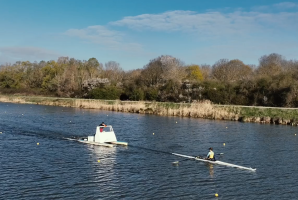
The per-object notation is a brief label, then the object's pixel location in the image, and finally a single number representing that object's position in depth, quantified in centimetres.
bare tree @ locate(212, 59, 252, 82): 9787
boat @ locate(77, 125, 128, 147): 3366
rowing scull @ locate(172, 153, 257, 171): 2484
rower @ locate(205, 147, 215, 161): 2677
